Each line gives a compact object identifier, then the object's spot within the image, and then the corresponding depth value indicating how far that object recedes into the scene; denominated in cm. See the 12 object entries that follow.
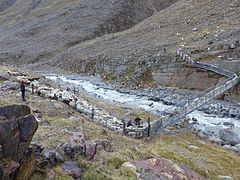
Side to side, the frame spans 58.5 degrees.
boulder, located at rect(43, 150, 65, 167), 648
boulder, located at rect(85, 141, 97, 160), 738
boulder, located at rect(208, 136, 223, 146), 1366
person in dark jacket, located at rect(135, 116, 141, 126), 1397
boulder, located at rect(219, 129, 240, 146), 1362
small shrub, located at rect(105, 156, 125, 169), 759
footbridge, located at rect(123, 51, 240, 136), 1294
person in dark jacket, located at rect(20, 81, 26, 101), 1431
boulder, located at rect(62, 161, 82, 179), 631
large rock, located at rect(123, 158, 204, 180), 724
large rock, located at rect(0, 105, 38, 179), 513
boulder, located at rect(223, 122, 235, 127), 1634
